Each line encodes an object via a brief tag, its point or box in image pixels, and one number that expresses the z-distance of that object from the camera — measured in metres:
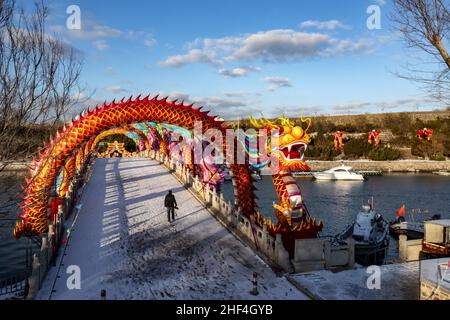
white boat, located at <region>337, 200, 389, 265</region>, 17.80
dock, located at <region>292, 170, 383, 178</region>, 55.25
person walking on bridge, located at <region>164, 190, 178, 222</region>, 15.15
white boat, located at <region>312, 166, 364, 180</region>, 49.88
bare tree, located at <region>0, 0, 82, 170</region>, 6.95
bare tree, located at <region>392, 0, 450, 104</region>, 8.54
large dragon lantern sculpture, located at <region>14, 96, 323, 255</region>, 14.53
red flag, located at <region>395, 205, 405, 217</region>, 25.14
